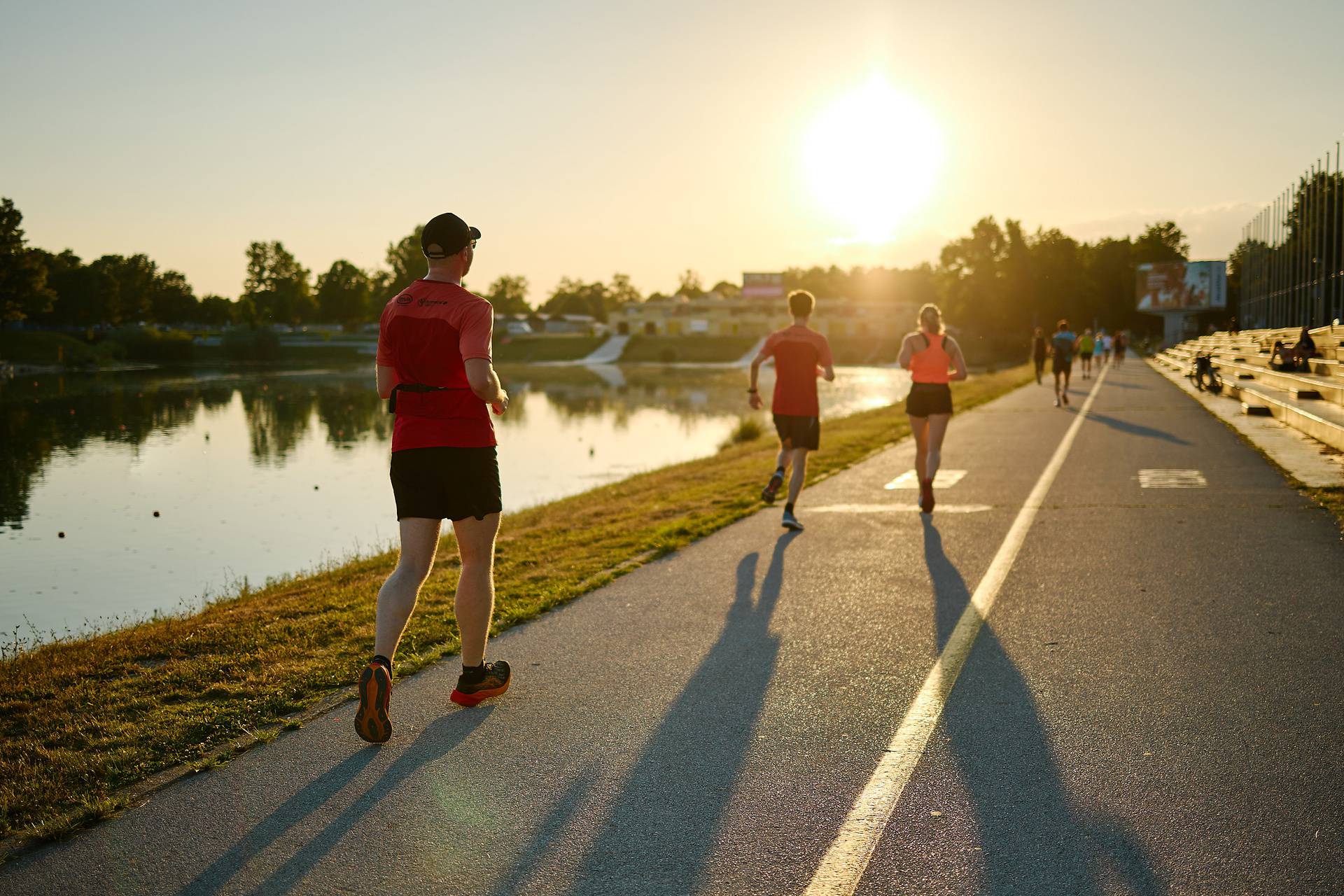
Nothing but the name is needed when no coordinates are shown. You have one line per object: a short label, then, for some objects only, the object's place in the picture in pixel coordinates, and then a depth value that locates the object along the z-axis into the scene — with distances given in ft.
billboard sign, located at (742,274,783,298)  509.35
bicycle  99.50
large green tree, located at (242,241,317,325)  465.06
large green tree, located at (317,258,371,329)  469.16
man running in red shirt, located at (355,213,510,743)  15.01
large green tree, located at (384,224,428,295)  438.81
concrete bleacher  54.24
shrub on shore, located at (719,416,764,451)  88.22
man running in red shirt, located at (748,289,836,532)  32.81
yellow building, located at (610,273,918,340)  481.87
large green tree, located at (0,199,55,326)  267.59
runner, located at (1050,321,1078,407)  89.30
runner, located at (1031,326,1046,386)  113.60
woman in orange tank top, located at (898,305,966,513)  35.96
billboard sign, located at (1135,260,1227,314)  291.58
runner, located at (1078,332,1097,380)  134.79
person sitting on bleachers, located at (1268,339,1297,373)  76.14
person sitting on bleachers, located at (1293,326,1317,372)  74.54
